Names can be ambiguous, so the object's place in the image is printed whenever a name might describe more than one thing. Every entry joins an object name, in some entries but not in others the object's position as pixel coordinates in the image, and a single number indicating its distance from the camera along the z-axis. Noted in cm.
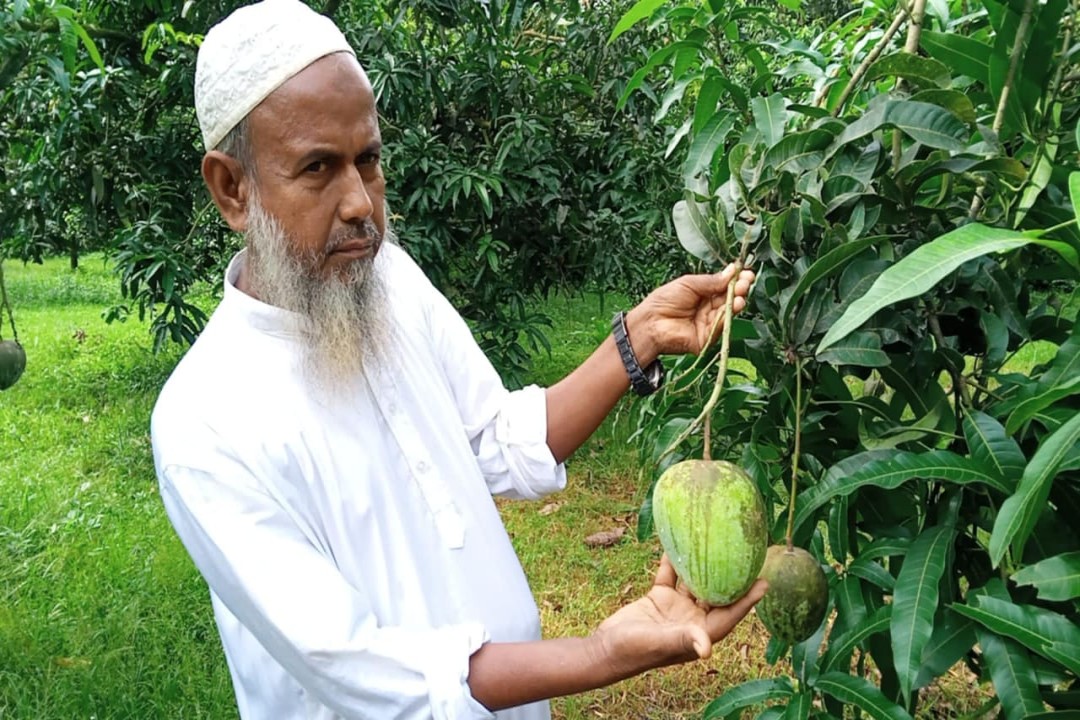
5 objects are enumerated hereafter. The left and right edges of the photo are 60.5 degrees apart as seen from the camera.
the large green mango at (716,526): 93
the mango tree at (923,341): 88
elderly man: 106
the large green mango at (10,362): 266
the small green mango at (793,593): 102
